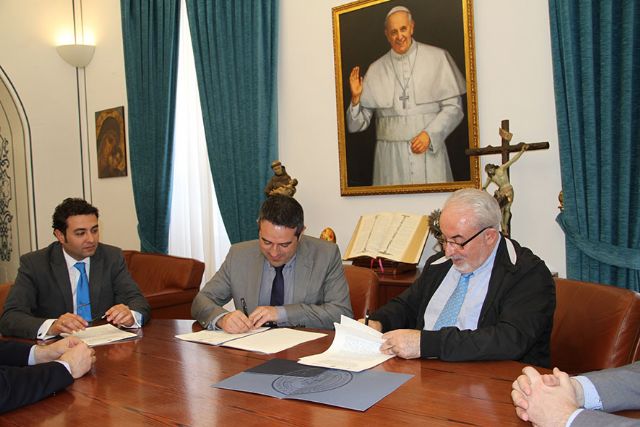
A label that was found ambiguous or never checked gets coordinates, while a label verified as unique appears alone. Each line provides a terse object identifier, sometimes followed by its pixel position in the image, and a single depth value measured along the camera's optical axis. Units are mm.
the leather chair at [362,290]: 3041
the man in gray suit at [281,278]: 2777
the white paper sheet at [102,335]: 2584
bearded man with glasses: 2053
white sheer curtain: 5934
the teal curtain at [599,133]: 3355
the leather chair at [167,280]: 4758
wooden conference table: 1542
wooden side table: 3701
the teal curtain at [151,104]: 6082
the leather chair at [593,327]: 2074
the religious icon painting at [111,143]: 6859
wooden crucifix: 3637
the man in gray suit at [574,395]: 1432
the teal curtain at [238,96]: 5227
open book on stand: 3943
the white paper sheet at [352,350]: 1985
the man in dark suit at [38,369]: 1767
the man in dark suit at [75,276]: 3201
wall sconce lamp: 6969
